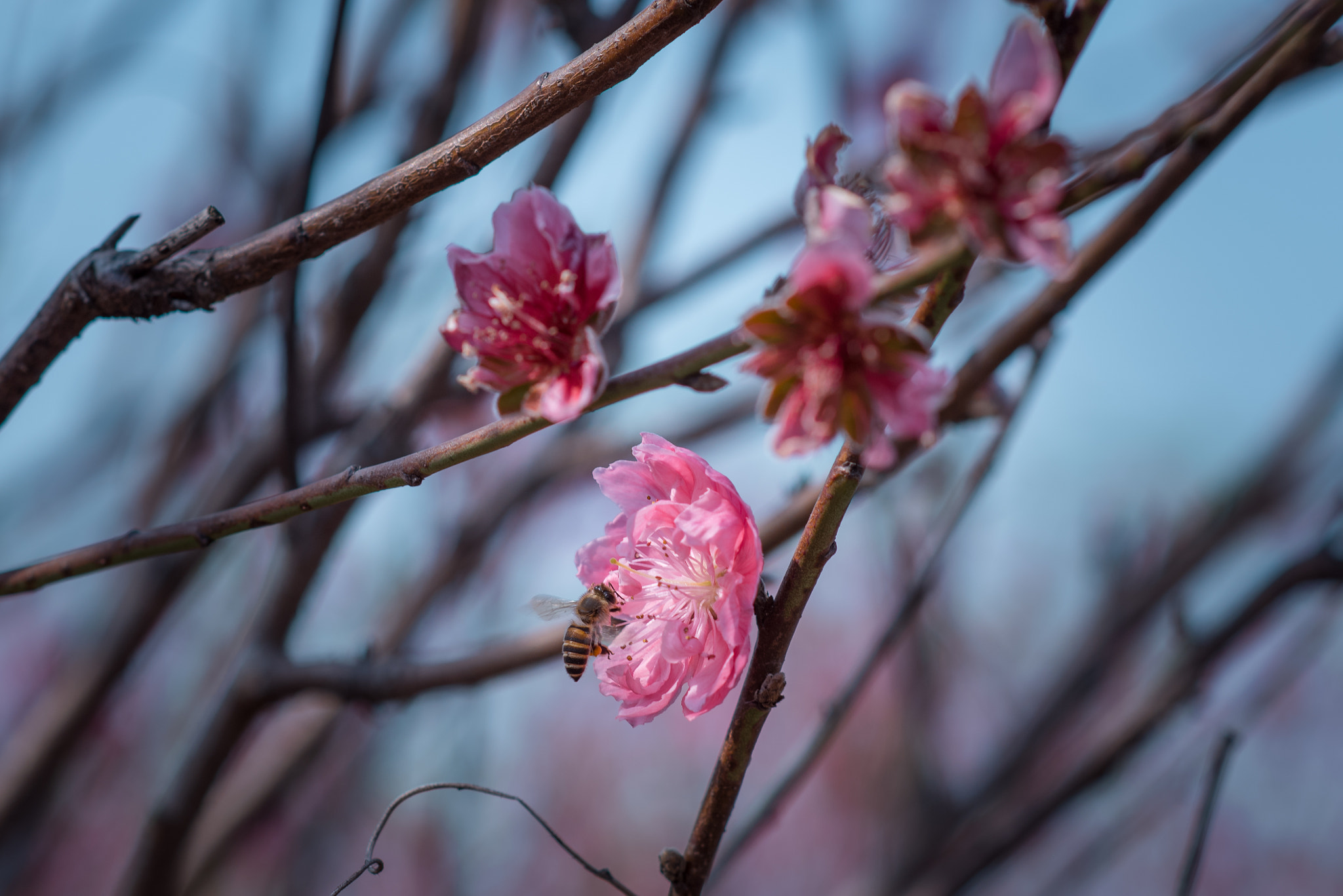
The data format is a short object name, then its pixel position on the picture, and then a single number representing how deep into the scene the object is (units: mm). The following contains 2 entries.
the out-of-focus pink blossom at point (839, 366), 438
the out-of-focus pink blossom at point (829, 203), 440
